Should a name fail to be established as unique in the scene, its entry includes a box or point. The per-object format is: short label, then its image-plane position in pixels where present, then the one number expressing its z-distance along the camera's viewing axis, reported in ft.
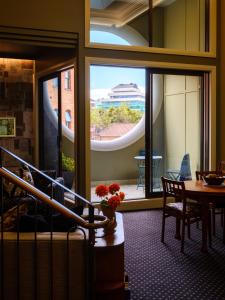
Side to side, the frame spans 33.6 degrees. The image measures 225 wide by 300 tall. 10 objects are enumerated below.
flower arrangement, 10.53
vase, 10.62
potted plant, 21.27
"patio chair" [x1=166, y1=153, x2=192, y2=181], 23.13
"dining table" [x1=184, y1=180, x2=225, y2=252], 13.41
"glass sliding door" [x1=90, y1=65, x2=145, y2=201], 29.27
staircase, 8.31
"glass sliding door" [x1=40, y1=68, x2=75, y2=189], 21.47
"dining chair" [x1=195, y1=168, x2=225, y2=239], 15.81
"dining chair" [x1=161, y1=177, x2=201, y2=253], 13.97
